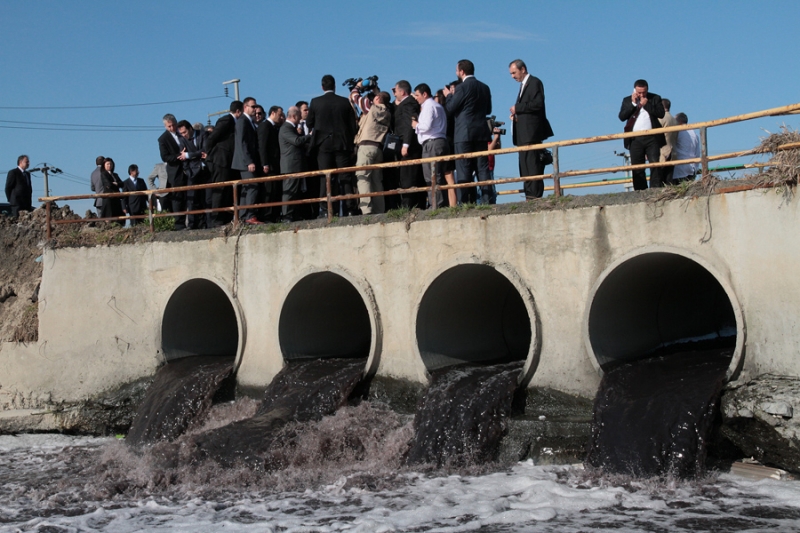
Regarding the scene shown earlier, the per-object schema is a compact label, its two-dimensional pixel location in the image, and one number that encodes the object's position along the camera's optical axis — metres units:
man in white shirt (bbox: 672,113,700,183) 11.95
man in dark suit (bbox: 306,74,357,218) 14.12
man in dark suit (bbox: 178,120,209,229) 16.05
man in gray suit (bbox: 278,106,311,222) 14.55
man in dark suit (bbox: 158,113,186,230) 15.95
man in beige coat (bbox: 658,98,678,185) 11.77
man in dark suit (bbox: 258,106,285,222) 14.99
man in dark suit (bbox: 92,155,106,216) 17.30
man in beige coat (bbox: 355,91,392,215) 13.84
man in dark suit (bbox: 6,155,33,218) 17.89
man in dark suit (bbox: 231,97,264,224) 15.04
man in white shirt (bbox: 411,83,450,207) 13.24
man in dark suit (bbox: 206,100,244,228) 15.41
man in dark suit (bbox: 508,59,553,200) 12.18
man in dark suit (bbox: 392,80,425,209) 13.84
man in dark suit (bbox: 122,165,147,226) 17.05
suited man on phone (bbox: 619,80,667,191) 11.67
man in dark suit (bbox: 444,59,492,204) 12.80
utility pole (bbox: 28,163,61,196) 46.84
